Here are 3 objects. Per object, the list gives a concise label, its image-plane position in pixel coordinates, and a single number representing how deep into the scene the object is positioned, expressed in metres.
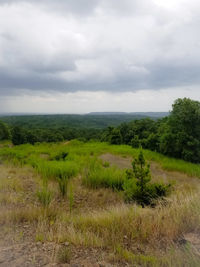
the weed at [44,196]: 2.81
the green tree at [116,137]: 16.41
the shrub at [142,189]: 3.13
